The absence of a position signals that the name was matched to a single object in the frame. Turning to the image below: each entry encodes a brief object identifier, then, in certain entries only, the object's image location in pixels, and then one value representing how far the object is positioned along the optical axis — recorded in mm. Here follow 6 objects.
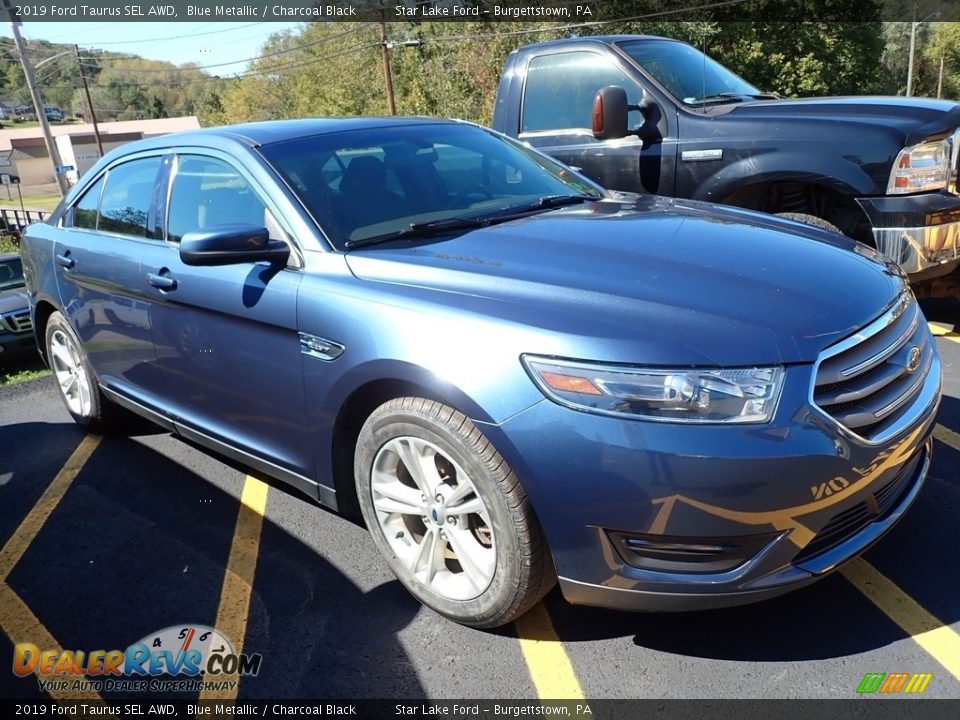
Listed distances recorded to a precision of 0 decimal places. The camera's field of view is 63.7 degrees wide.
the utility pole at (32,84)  27812
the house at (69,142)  58844
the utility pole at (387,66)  30938
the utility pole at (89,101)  48469
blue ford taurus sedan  2123
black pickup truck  4367
